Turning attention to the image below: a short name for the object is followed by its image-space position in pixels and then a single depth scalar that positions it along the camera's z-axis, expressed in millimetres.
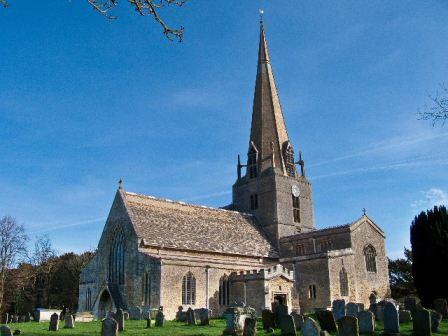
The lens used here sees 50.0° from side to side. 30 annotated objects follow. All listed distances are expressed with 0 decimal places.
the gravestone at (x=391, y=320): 15273
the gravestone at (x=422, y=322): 14578
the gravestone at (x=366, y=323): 15594
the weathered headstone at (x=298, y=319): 16933
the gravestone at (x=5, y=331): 15102
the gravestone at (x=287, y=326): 15353
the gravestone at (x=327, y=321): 16141
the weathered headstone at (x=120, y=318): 20423
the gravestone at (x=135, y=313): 28031
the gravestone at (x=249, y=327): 15852
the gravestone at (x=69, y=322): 22858
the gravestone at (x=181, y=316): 24906
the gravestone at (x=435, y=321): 15875
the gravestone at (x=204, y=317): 22125
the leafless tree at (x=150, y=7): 6234
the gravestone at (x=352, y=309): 19391
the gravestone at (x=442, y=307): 20609
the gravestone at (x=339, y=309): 19656
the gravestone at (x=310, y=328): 13281
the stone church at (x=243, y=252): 31750
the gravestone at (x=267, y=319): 18062
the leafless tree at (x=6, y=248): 44094
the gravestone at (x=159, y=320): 21681
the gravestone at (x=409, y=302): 21891
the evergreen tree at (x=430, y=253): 25891
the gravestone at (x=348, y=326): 13477
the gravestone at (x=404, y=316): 18188
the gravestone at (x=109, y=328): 14664
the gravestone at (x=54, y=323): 21109
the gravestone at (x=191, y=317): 22594
